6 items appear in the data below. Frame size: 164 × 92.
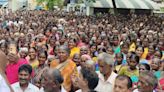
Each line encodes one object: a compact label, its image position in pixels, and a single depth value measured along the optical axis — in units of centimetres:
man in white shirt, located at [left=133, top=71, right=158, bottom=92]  332
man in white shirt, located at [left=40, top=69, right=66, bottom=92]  320
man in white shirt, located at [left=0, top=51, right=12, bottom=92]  251
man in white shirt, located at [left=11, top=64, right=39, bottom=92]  383
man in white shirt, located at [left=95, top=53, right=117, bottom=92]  387
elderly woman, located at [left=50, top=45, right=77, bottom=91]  441
